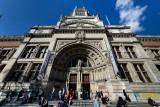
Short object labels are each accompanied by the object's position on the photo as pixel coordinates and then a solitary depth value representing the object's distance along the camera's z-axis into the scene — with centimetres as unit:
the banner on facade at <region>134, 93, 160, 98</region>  913
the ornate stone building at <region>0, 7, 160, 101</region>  1008
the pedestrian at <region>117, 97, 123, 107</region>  469
